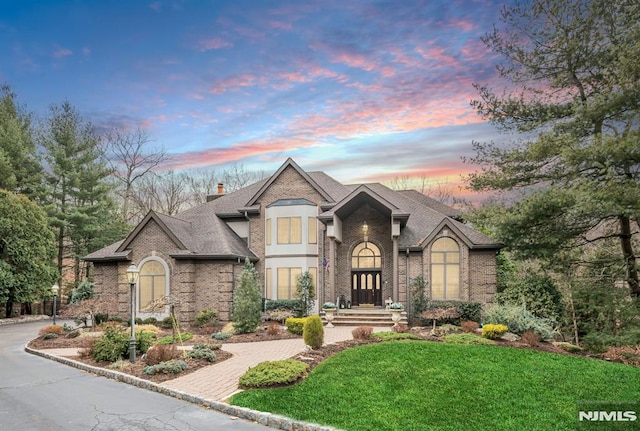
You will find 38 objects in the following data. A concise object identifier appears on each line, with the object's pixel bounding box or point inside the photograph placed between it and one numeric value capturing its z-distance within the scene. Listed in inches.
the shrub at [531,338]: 500.4
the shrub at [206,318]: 801.6
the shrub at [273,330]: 675.4
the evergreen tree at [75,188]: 1451.8
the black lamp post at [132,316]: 482.3
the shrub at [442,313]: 667.4
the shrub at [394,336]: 545.6
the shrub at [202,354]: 490.3
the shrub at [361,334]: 558.3
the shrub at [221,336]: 663.8
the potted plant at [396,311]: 759.1
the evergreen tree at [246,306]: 693.9
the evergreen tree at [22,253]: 1103.0
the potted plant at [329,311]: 786.2
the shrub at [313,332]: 492.4
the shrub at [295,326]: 666.2
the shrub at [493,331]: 539.8
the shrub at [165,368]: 430.0
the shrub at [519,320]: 567.5
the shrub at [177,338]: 631.8
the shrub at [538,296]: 655.1
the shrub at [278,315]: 802.8
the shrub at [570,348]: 497.2
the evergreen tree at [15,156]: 1277.1
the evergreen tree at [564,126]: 532.4
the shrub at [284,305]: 867.7
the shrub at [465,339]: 516.7
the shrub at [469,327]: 615.7
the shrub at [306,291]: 871.7
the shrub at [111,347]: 498.3
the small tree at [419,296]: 789.2
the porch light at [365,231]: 888.3
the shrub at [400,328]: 636.0
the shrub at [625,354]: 430.9
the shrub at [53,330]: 745.0
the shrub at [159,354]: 463.2
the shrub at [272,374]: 368.2
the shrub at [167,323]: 810.2
